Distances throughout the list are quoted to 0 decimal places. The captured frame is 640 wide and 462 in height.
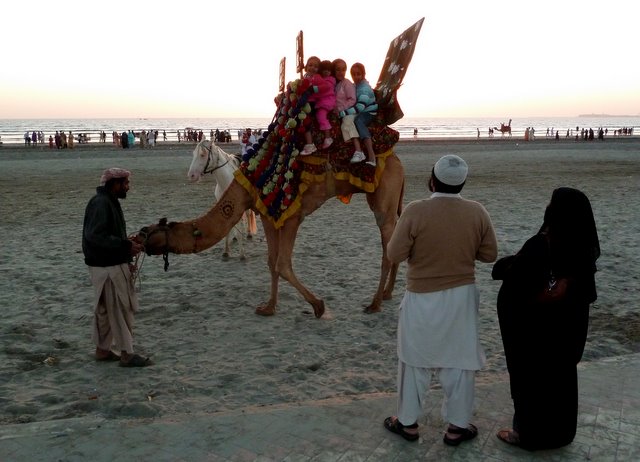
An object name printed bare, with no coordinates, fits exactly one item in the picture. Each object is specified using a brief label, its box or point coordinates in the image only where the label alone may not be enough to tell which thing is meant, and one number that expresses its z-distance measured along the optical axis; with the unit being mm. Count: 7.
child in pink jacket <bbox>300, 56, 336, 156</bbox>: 6805
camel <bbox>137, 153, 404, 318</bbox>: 5969
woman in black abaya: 3580
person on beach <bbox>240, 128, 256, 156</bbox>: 9082
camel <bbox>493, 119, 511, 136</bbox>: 68100
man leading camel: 5191
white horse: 10203
